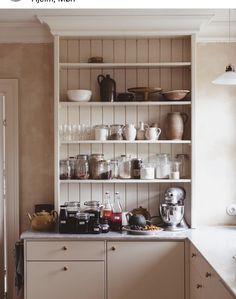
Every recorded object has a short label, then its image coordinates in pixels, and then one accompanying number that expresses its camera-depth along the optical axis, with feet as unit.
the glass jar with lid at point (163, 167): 12.76
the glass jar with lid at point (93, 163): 12.58
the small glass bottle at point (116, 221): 11.98
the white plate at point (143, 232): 11.51
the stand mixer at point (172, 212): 12.05
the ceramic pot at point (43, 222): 11.93
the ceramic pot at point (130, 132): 12.46
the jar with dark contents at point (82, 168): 12.54
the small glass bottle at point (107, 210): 12.11
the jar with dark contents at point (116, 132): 12.58
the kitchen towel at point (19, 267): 11.60
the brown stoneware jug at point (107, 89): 12.44
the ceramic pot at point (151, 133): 12.46
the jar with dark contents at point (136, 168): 12.69
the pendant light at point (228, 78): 10.37
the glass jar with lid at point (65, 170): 12.65
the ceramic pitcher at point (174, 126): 12.50
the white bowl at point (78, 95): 12.41
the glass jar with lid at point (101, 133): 12.55
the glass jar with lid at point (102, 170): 12.52
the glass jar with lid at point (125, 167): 12.78
